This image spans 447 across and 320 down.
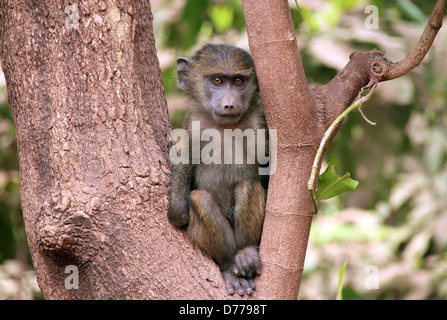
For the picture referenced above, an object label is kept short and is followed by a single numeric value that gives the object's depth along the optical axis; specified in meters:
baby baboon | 3.59
